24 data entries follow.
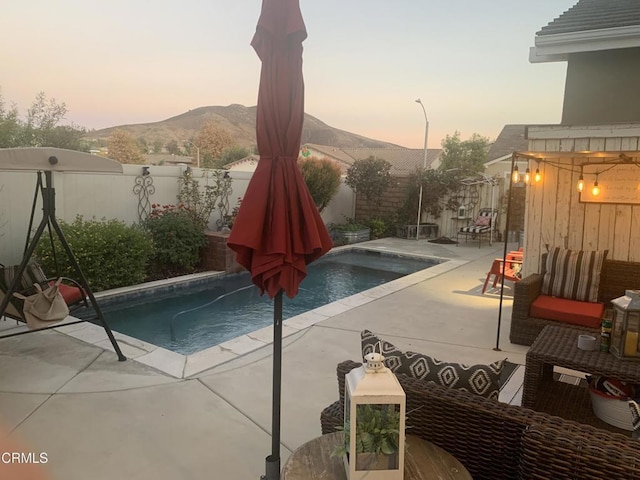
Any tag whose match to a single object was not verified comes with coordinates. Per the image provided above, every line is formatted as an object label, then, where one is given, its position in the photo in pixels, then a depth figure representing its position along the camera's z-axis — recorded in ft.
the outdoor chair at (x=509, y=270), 21.09
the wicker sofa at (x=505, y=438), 4.71
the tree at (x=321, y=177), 38.60
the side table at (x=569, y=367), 8.93
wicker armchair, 14.46
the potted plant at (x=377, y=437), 4.59
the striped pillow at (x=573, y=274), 15.03
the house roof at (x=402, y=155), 109.91
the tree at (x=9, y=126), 32.86
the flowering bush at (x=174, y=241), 24.57
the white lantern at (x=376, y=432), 4.58
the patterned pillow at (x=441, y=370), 6.13
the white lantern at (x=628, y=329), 9.34
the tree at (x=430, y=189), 42.68
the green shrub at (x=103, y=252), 19.19
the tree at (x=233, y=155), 115.05
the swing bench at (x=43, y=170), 11.13
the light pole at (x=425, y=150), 41.88
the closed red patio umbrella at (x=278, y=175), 6.05
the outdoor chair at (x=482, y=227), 38.65
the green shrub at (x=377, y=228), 42.83
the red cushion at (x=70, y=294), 13.96
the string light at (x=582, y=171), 15.30
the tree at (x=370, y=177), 42.96
